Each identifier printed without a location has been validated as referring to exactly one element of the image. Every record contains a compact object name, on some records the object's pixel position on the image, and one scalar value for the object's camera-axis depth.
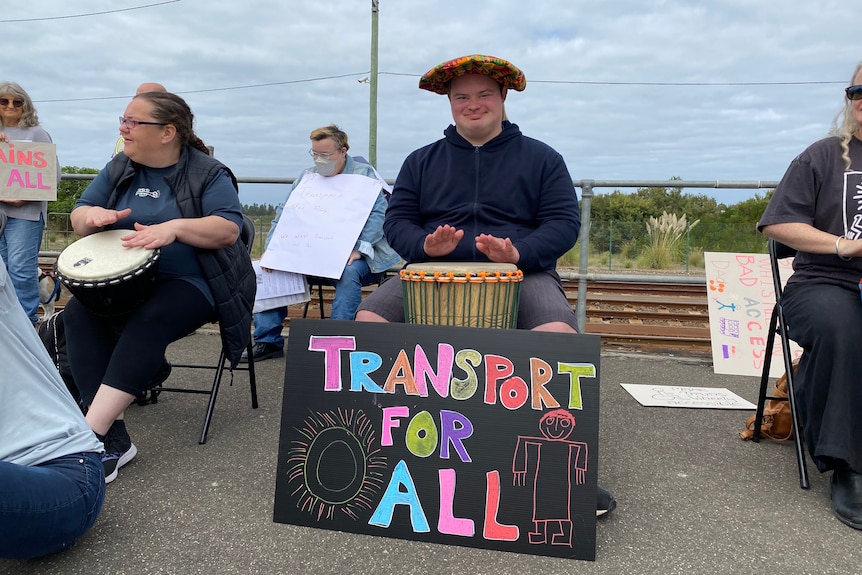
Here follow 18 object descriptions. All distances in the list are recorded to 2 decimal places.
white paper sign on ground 3.37
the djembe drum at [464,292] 2.10
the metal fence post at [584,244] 4.19
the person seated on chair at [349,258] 4.07
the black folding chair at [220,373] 2.81
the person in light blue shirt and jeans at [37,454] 1.59
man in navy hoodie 2.39
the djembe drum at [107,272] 2.31
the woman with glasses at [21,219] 4.38
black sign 1.86
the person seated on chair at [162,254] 2.46
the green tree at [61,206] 16.81
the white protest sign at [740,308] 4.00
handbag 2.82
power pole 14.99
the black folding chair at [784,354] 2.42
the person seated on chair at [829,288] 2.20
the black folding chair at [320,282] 4.30
